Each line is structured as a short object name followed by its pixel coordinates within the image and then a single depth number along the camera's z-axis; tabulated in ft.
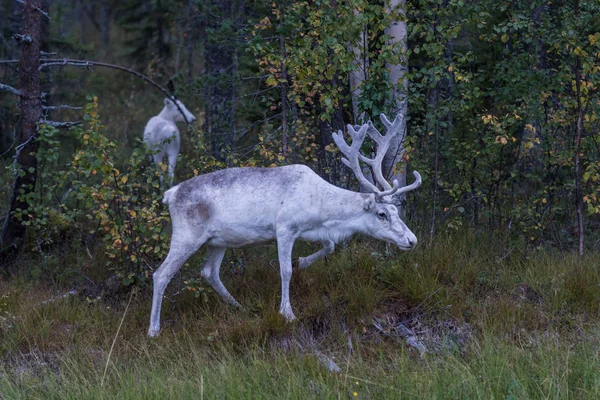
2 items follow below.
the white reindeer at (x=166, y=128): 95.35
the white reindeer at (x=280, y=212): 49.62
